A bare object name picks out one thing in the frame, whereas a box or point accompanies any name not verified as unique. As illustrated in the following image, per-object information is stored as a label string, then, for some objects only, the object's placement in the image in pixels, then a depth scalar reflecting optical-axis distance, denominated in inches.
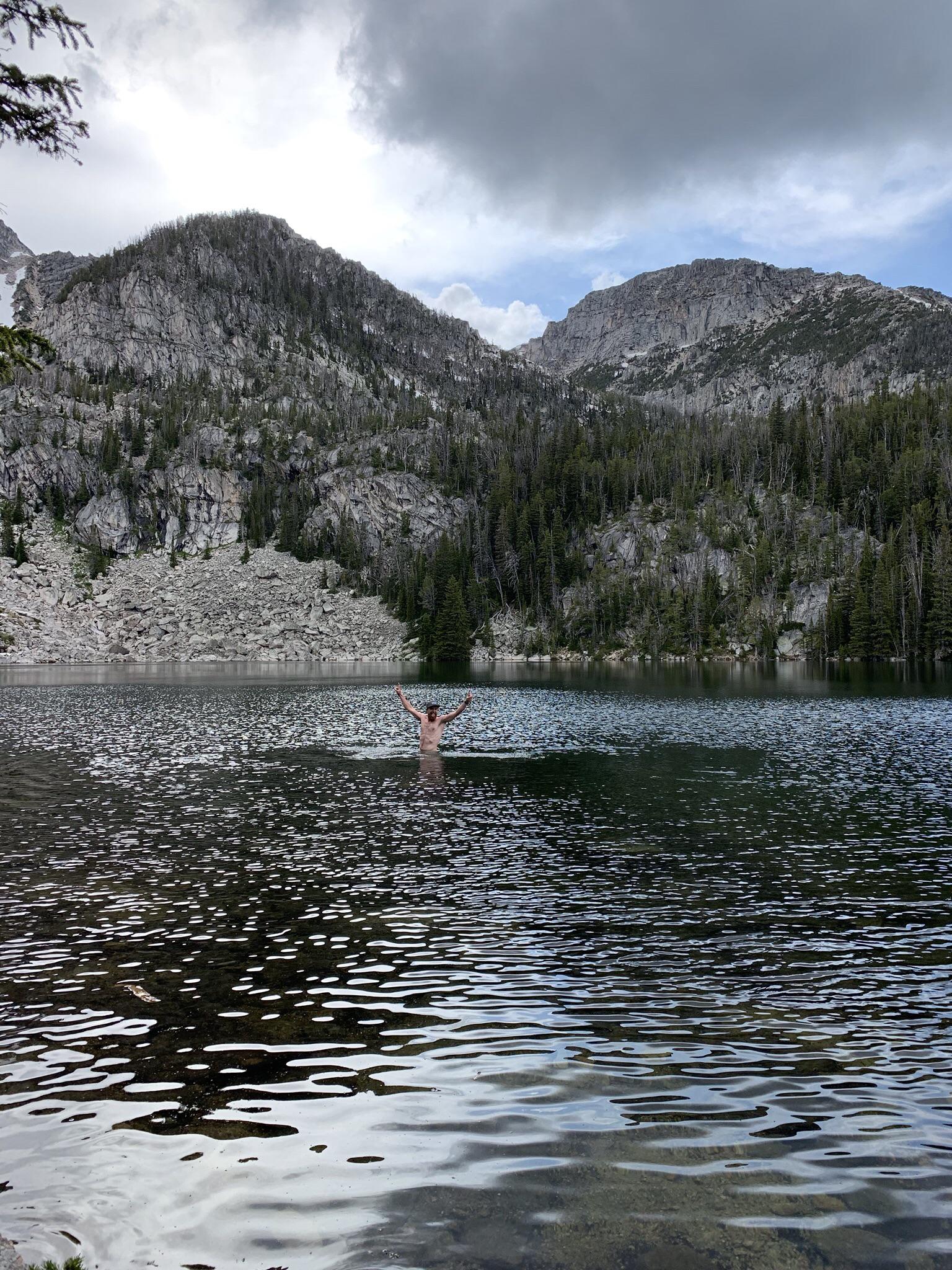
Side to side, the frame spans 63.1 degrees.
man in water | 1510.8
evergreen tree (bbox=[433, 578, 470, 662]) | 6958.7
